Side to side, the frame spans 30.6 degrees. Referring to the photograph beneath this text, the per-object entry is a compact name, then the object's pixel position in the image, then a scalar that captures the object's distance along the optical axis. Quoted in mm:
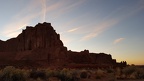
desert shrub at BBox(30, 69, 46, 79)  24734
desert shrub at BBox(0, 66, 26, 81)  20156
